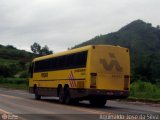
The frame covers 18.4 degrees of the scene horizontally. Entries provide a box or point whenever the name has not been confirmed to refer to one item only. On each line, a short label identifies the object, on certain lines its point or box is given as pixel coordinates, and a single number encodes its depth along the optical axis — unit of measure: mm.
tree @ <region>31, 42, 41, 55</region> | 174250
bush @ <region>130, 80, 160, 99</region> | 35219
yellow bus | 25125
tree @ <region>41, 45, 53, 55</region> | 161150
